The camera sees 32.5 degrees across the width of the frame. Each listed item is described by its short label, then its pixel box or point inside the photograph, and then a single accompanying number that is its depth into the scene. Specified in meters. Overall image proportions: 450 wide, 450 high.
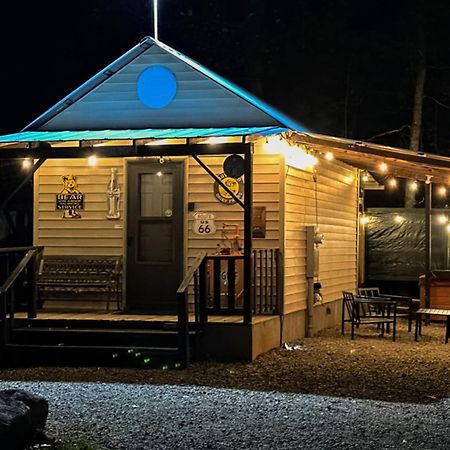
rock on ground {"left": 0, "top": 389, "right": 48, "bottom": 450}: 5.60
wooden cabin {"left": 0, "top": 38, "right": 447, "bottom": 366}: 10.66
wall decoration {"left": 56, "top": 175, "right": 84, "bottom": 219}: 12.36
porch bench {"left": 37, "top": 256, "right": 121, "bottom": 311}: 12.05
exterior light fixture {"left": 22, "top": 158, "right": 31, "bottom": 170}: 12.35
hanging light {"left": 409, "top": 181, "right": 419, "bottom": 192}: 24.47
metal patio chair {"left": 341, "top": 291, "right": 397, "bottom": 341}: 12.44
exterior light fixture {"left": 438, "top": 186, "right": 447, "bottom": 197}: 17.16
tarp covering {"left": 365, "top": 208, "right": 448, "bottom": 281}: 18.84
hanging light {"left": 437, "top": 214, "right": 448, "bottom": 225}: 18.75
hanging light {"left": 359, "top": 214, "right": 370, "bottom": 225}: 18.89
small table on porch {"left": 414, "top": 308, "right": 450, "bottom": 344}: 12.12
